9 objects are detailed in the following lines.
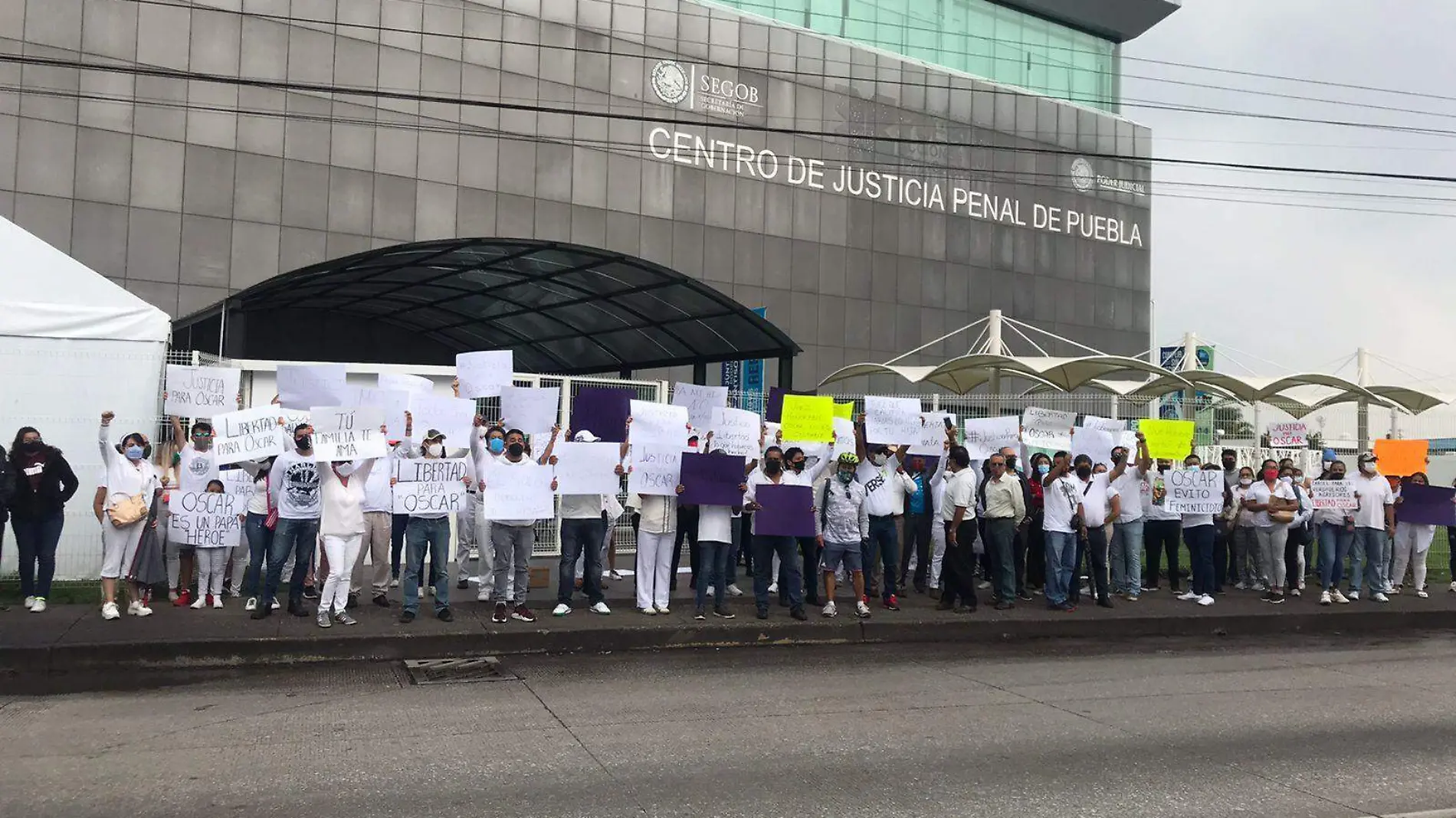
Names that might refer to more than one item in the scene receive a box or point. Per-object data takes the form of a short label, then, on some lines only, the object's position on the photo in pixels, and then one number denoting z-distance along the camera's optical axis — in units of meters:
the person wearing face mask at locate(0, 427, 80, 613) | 10.34
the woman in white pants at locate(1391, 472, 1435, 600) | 14.62
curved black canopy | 17.86
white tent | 11.96
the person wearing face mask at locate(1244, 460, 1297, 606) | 13.53
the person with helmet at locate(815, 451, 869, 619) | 11.50
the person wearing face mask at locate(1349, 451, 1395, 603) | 13.62
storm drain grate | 8.80
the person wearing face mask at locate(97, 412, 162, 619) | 10.12
